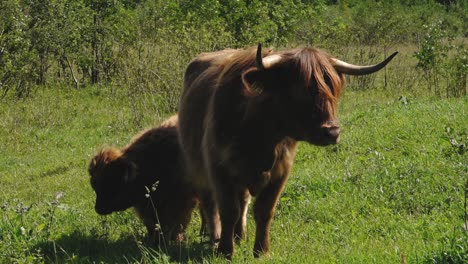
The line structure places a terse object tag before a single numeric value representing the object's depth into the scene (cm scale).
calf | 1505
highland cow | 1126
